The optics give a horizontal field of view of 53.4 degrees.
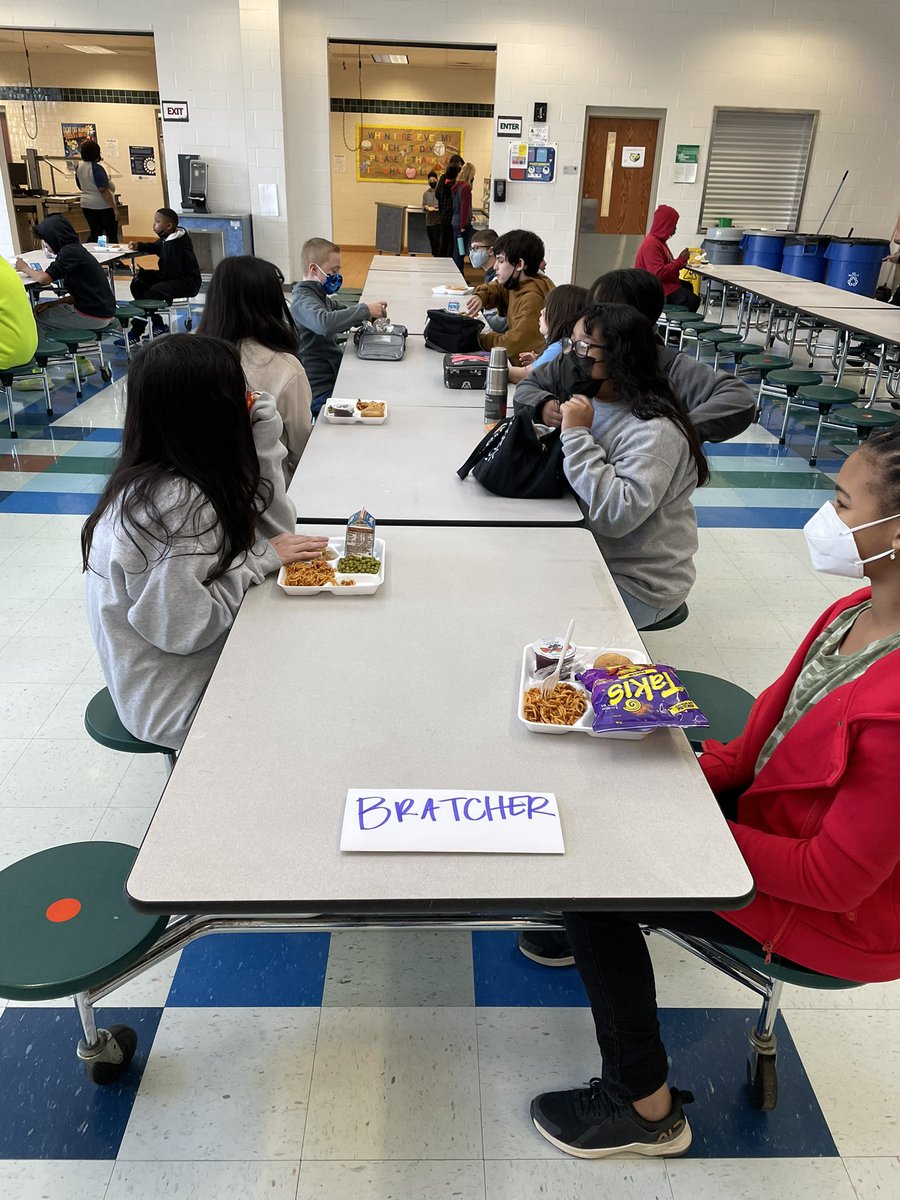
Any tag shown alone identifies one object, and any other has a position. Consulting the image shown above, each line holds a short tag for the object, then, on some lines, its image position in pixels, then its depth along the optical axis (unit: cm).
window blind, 1092
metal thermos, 307
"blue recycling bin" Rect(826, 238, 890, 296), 976
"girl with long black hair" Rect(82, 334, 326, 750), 164
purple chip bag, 138
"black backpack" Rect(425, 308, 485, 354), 426
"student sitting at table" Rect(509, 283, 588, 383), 333
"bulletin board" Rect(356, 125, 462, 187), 1439
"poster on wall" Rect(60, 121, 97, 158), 1430
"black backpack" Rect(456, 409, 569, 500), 241
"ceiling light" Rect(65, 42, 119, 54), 1335
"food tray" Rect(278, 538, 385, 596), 185
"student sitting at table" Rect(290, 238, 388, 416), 411
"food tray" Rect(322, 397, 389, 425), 307
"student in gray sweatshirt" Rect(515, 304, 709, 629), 218
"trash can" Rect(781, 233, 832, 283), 1026
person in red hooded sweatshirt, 766
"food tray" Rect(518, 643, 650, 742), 142
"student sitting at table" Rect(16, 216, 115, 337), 600
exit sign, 1021
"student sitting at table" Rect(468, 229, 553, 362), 436
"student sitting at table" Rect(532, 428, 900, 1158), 122
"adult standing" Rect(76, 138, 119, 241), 1029
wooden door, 1078
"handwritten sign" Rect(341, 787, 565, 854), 119
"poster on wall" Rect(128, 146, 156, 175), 1444
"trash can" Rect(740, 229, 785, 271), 1047
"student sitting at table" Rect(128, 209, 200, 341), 747
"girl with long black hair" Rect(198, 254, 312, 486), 303
